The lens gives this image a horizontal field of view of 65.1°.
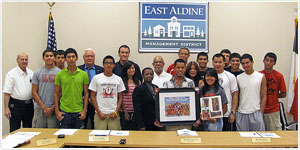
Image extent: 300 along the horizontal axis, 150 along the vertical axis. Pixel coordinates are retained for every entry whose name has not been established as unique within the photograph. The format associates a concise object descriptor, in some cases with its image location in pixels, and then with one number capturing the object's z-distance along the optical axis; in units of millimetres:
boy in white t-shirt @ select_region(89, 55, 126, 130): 3383
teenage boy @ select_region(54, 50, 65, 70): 4039
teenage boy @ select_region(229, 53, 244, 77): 3869
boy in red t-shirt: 3676
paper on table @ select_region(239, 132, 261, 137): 2695
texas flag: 4782
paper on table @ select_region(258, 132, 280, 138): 2678
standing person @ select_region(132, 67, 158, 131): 3227
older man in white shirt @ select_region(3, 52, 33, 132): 3842
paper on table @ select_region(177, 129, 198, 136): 2684
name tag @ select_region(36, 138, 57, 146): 2289
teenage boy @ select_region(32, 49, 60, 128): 3502
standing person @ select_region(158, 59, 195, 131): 3162
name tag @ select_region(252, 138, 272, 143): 2475
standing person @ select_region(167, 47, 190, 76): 4504
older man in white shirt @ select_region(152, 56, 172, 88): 3840
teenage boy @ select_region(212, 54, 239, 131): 3410
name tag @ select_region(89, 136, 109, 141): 2432
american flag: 4742
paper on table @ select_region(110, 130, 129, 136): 2670
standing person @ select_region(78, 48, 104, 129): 4082
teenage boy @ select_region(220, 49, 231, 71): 4164
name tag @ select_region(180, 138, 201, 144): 2417
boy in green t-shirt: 3316
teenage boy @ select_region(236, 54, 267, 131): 3414
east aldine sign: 5035
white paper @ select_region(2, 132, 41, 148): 2286
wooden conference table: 2342
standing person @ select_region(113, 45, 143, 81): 4271
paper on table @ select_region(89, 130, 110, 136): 2641
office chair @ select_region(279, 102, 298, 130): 4195
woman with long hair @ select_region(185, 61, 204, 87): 3641
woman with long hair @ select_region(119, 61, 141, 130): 3582
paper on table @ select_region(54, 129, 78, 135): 2676
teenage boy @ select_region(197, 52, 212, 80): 3951
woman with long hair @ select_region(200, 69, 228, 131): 3086
